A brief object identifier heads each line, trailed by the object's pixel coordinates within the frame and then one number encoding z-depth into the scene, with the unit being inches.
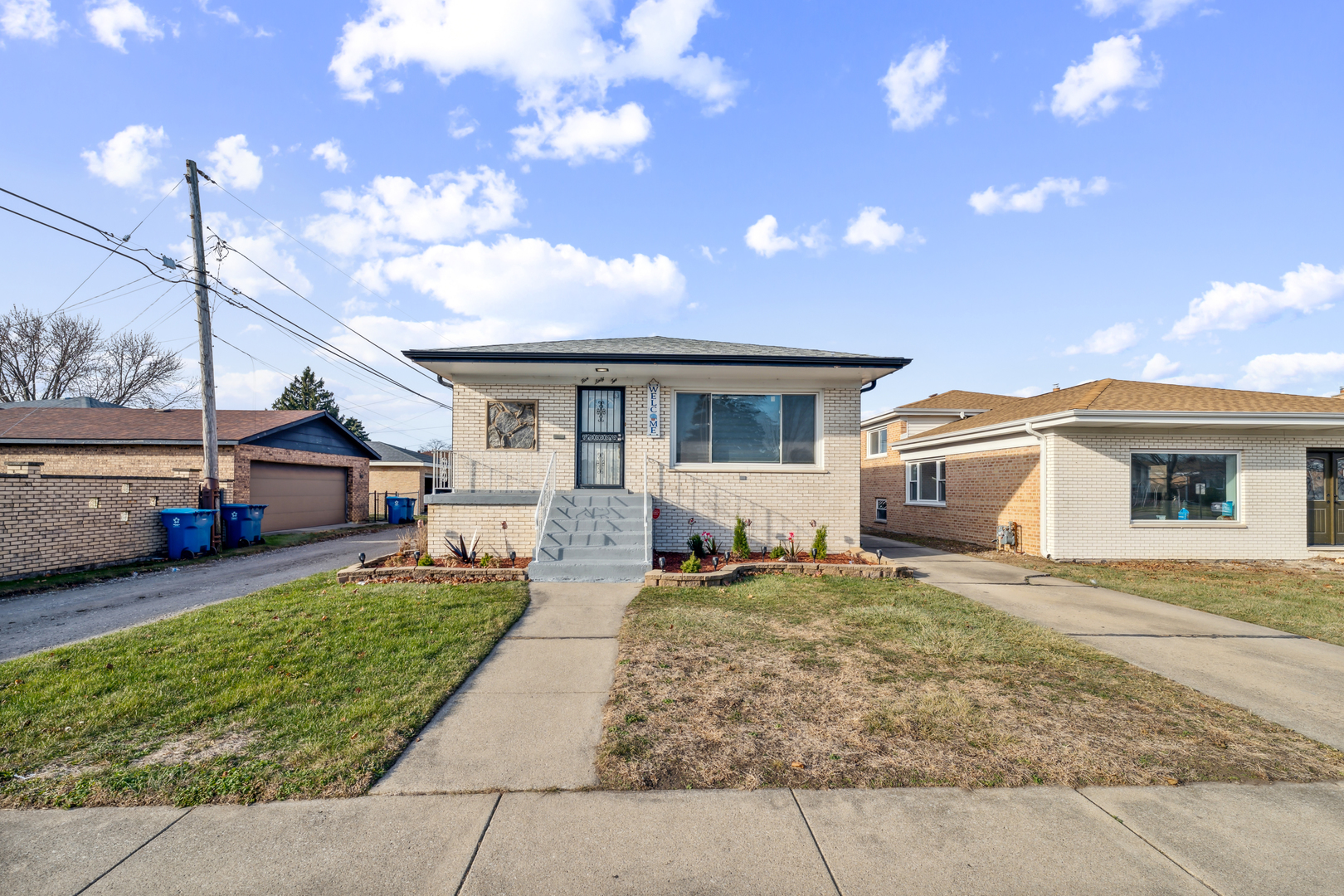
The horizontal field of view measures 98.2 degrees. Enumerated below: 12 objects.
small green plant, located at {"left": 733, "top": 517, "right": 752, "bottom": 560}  399.2
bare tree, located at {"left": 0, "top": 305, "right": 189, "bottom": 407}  1177.4
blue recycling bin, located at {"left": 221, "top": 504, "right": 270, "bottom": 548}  555.8
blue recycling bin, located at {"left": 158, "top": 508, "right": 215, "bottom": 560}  468.8
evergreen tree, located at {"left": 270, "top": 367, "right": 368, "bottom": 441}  2108.8
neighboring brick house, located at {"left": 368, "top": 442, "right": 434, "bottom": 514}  1126.4
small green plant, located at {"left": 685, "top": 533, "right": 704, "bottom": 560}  407.2
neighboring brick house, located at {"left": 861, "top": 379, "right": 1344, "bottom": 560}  458.9
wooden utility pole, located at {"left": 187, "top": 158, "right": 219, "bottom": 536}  509.7
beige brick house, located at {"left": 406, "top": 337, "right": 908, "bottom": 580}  420.8
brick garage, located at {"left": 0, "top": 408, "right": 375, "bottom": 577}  436.5
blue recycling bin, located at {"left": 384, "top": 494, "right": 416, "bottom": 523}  954.5
